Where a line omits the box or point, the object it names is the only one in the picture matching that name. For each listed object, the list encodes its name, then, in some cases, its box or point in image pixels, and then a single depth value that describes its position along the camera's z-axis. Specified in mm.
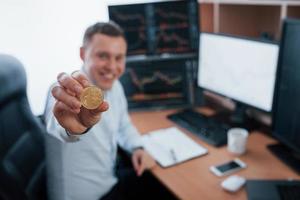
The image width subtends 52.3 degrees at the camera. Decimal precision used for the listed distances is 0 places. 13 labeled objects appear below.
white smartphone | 1215
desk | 1103
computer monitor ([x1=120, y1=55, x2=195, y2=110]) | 1843
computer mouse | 1097
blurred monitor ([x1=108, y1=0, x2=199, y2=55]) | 1774
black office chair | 1082
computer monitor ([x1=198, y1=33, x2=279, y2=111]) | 1388
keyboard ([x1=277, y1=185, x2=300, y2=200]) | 1027
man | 1084
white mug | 1325
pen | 1322
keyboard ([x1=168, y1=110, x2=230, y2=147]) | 1462
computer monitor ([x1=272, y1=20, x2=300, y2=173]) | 1172
